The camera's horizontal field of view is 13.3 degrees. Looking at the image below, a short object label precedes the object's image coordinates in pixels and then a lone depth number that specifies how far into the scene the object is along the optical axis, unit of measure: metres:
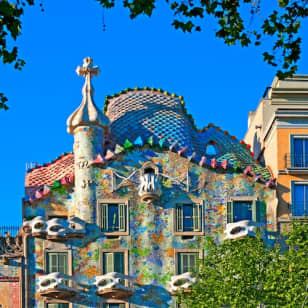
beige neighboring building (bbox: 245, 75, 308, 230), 58.72
